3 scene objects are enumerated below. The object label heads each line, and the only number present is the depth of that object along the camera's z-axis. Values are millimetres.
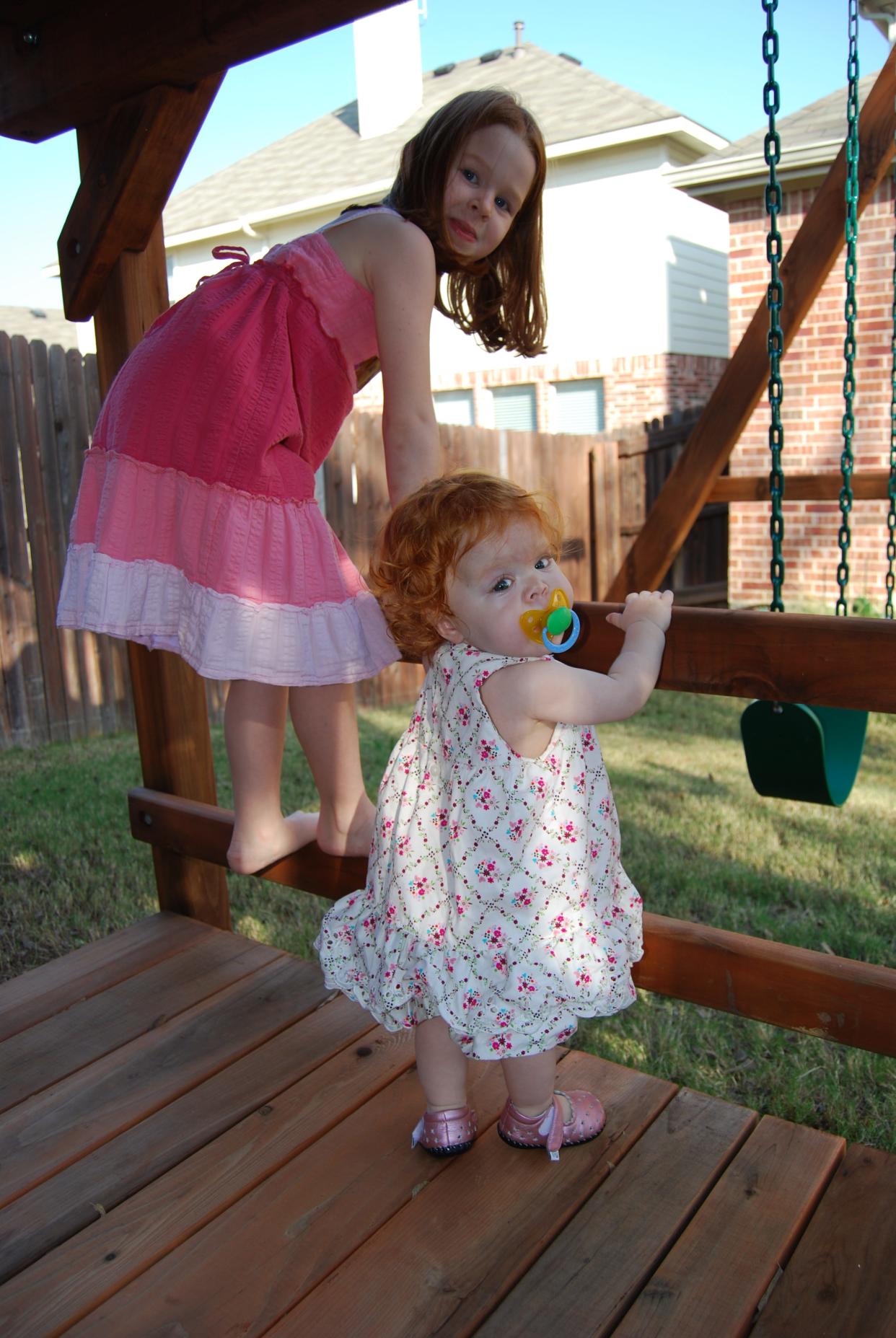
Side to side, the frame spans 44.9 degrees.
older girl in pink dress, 1898
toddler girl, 1635
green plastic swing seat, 2115
